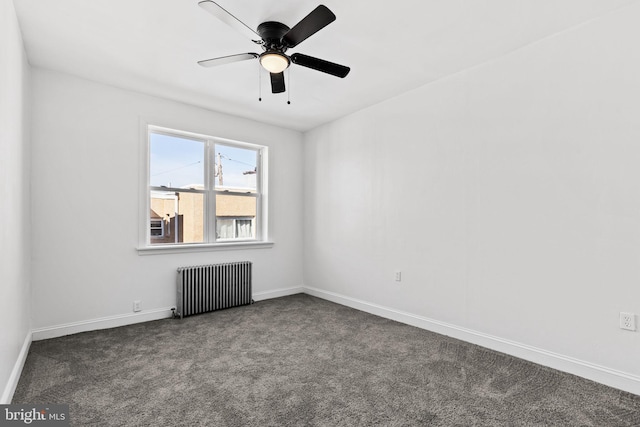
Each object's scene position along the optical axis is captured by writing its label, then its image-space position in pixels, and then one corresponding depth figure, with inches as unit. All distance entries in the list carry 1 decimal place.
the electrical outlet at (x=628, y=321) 89.0
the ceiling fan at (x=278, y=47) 86.3
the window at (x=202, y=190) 159.5
